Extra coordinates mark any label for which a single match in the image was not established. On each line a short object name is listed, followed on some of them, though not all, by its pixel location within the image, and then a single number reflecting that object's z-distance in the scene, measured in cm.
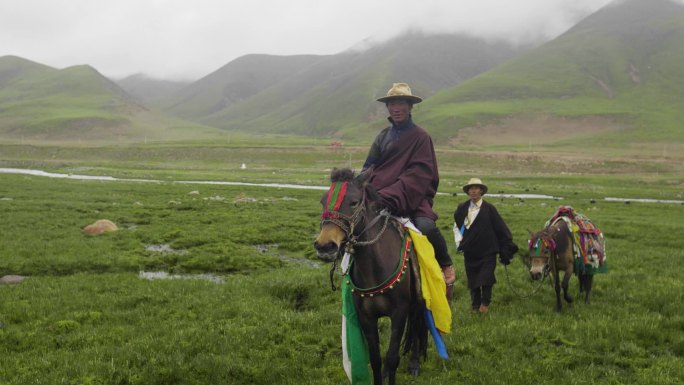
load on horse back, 1198
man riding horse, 734
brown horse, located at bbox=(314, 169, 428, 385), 630
